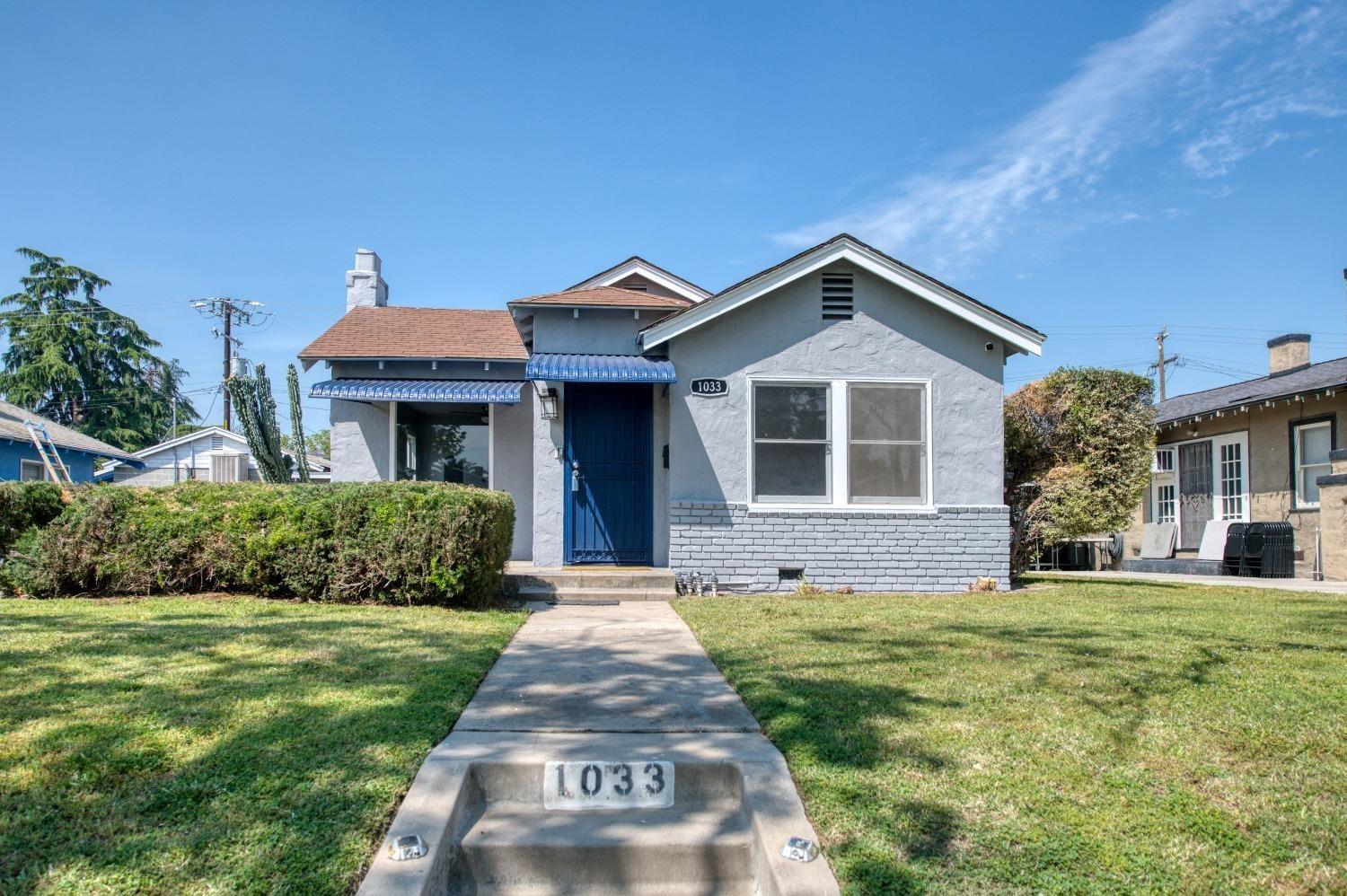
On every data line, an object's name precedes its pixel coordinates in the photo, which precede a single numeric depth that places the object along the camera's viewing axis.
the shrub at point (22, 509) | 8.59
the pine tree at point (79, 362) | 41.97
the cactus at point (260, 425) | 12.15
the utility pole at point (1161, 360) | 38.88
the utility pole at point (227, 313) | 37.53
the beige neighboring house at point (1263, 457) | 14.55
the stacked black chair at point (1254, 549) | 14.56
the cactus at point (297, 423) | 13.34
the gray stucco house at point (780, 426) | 10.27
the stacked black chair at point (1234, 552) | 14.86
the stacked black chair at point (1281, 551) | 14.39
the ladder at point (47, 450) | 9.51
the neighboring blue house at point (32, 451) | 20.30
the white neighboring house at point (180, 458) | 30.05
